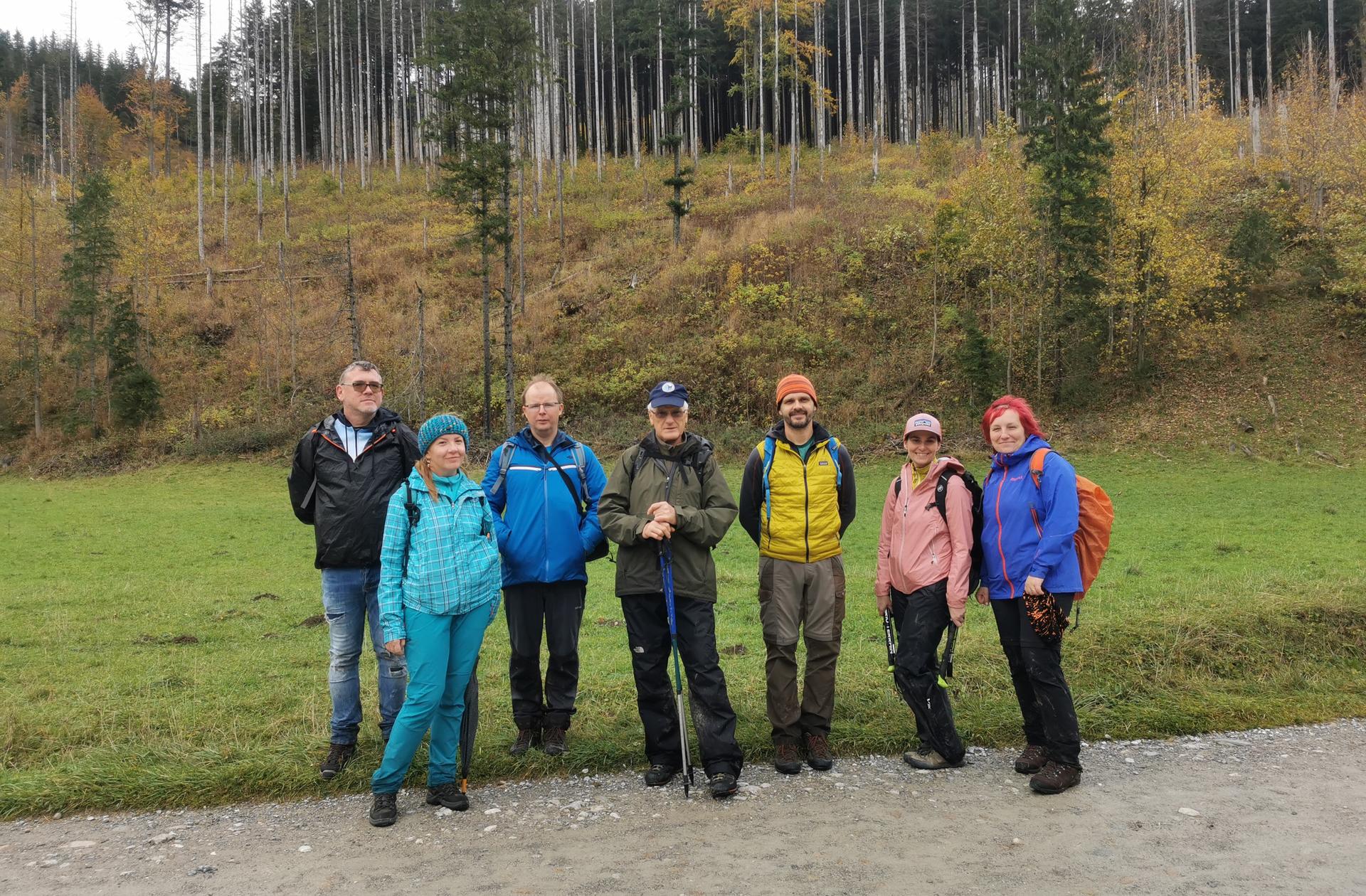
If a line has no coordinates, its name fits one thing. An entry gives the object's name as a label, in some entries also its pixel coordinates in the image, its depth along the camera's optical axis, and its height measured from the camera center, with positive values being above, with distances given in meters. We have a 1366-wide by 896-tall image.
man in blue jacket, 5.15 -0.58
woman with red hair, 4.68 -0.76
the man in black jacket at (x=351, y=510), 4.92 -0.24
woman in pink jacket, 4.92 -0.80
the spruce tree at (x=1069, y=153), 25.00 +9.43
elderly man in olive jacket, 4.81 -0.60
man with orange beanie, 5.09 -0.68
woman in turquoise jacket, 4.44 -0.73
